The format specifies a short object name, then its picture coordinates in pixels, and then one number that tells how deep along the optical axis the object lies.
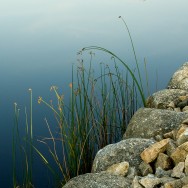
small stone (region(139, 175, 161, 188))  2.25
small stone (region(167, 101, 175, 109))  3.53
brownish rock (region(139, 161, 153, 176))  2.51
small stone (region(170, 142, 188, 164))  2.43
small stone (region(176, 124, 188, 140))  2.68
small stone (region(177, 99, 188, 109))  3.48
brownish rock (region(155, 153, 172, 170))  2.49
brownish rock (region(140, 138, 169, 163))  2.55
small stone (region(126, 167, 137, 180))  2.51
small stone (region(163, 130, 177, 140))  2.78
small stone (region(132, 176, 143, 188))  2.29
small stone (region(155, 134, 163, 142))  2.89
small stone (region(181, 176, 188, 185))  2.07
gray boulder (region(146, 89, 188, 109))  3.61
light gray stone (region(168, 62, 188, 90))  3.95
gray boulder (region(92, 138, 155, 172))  2.63
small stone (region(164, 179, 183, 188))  2.10
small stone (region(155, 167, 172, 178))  2.38
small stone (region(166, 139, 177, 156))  2.53
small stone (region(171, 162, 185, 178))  2.28
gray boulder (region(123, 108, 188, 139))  2.96
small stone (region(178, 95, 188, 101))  3.56
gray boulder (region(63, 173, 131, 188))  2.35
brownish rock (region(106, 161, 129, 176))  2.50
